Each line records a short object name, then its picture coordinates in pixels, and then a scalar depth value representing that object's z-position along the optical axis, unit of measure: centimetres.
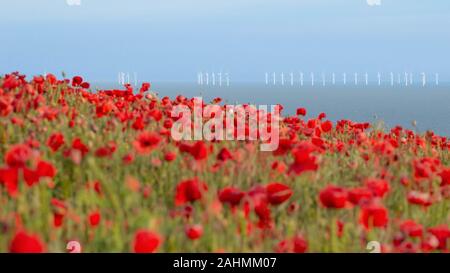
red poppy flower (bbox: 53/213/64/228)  817
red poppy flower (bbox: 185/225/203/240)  779
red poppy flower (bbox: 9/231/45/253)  606
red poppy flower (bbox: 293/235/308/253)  821
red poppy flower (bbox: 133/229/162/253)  679
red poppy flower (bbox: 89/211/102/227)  790
